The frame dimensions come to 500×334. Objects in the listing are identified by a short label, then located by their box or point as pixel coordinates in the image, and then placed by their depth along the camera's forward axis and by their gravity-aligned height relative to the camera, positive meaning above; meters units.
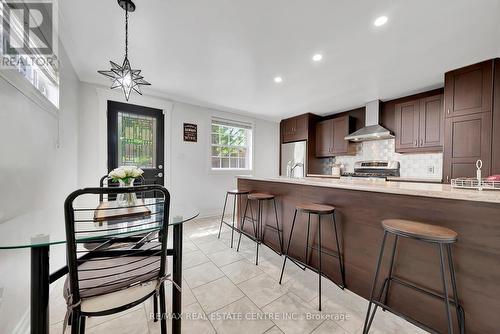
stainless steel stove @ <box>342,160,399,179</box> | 3.76 -0.07
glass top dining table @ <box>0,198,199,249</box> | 0.83 -0.33
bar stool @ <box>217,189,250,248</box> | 2.82 -0.41
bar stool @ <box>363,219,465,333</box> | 1.01 -0.38
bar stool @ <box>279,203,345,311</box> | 1.66 -0.40
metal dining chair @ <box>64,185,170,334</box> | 0.82 -0.58
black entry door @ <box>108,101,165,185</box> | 3.15 +0.44
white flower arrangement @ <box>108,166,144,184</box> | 1.46 -0.08
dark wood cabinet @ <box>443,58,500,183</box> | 2.31 +0.59
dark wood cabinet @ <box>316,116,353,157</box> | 4.27 +0.68
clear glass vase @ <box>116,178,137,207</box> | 1.50 -0.28
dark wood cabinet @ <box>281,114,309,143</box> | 4.79 +0.96
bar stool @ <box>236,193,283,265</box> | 2.43 -0.85
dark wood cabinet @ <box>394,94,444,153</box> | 3.14 +0.71
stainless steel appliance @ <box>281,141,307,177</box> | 4.80 +0.25
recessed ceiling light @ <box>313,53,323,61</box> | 2.32 +1.33
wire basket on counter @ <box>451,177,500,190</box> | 1.29 -0.12
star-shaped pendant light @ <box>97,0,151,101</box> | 1.63 +0.83
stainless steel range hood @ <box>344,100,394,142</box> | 3.68 +0.72
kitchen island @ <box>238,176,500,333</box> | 1.12 -0.57
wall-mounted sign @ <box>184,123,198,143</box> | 3.89 +0.65
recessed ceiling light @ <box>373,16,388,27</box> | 1.72 +1.32
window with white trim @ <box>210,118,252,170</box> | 4.43 +0.47
